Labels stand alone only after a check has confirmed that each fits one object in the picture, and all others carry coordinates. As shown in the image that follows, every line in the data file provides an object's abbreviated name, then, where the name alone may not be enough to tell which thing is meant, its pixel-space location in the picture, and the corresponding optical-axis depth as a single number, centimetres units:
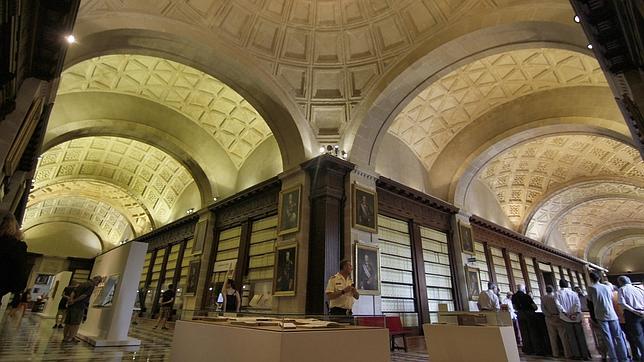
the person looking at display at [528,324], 632
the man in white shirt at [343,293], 427
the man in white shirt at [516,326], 827
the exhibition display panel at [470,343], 348
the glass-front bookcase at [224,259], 955
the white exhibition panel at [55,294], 1113
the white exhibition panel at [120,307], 557
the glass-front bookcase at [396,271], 809
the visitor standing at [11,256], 222
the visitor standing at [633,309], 505
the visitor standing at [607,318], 517
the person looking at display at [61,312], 830
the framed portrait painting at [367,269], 707
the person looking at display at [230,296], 684
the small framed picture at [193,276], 1029
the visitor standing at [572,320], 568
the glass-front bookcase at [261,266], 826
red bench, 606
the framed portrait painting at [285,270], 711
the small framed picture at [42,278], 2128
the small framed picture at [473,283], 977
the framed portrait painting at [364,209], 757
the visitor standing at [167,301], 898
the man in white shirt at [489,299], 698
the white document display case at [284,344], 167
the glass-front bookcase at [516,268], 1356
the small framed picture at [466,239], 1031
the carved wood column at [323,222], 674
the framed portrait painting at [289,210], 762
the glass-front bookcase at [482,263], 1134
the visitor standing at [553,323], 586
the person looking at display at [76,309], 575
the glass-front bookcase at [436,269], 910
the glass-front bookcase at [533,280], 1448
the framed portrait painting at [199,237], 1097
